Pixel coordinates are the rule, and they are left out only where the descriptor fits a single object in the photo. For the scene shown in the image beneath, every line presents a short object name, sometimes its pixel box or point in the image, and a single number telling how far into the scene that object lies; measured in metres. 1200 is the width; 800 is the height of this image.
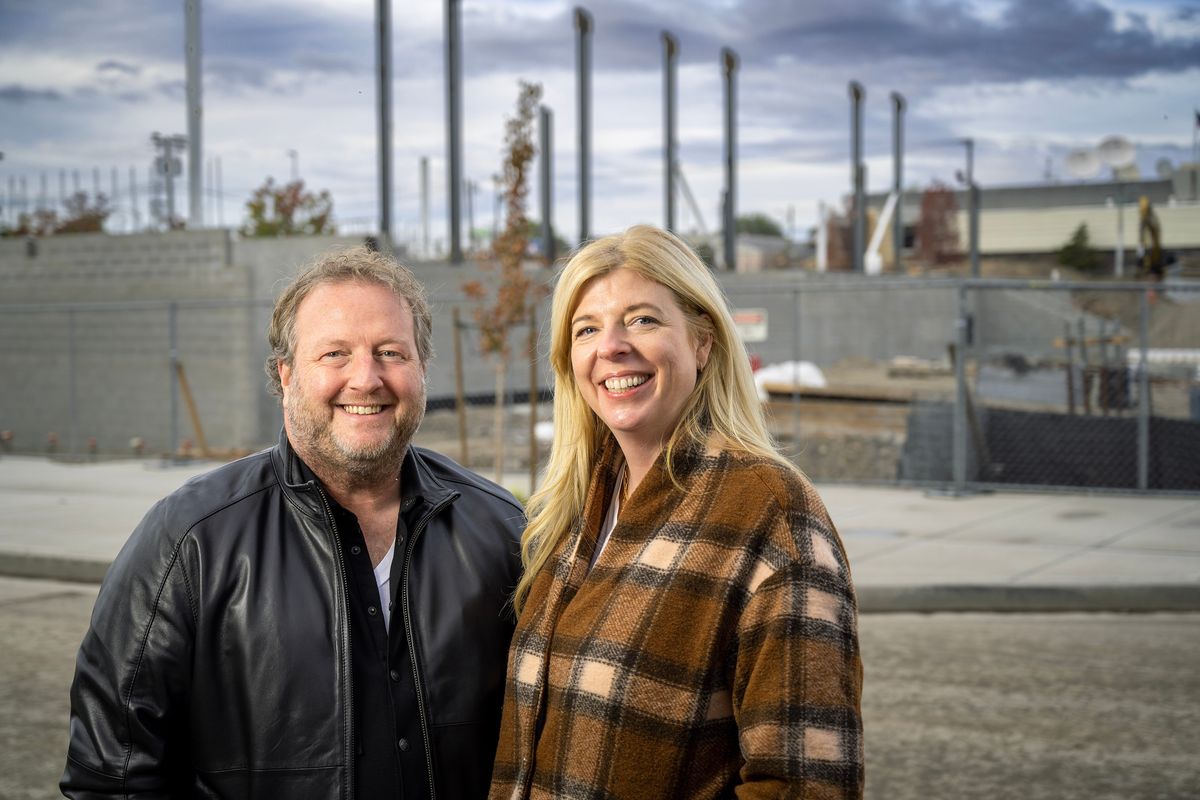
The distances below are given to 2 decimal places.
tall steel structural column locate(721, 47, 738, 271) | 34.94
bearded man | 2.30
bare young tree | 11.39
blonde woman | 1.97
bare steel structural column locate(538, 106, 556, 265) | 31.81
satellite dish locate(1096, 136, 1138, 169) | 30.56
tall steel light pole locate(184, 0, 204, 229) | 18.72
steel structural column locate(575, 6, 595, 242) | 29.89
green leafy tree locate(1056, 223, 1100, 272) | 62.69
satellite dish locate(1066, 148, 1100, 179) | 31.36
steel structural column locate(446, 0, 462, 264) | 25.52
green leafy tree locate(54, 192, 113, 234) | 24.91
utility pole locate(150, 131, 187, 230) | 22.08
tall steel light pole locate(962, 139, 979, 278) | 37.33
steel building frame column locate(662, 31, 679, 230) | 33.62
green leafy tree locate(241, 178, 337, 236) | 22.05
